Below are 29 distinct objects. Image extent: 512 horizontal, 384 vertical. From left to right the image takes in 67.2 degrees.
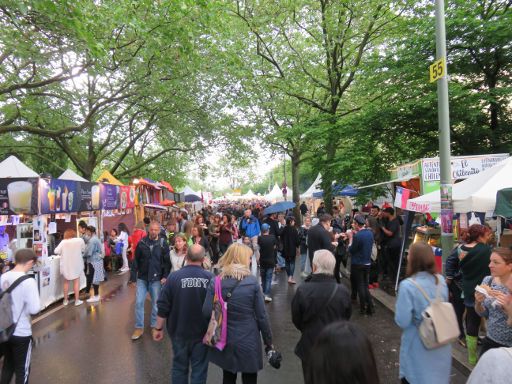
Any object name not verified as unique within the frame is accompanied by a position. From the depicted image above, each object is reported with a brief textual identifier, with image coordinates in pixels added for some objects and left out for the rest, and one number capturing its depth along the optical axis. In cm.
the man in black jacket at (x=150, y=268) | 621
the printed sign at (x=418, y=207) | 726
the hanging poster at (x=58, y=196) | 817
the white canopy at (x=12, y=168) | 1034
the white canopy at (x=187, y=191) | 2965
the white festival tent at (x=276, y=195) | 3525
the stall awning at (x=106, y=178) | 1498
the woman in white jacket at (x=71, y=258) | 846
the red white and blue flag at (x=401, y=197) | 812
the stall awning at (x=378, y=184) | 1045
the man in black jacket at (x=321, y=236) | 728
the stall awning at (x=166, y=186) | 2120
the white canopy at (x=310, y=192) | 2504
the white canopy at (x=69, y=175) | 1306
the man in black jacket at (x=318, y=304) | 341
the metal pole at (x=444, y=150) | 605
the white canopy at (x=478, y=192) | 584
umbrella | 1100
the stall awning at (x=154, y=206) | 1758
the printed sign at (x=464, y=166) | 851
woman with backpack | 311
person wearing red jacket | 960
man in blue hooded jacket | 1009
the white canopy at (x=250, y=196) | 4759
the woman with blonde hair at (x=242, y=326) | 337
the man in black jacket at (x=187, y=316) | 378
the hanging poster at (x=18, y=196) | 785
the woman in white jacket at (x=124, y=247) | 1305
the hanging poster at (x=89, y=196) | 1028
